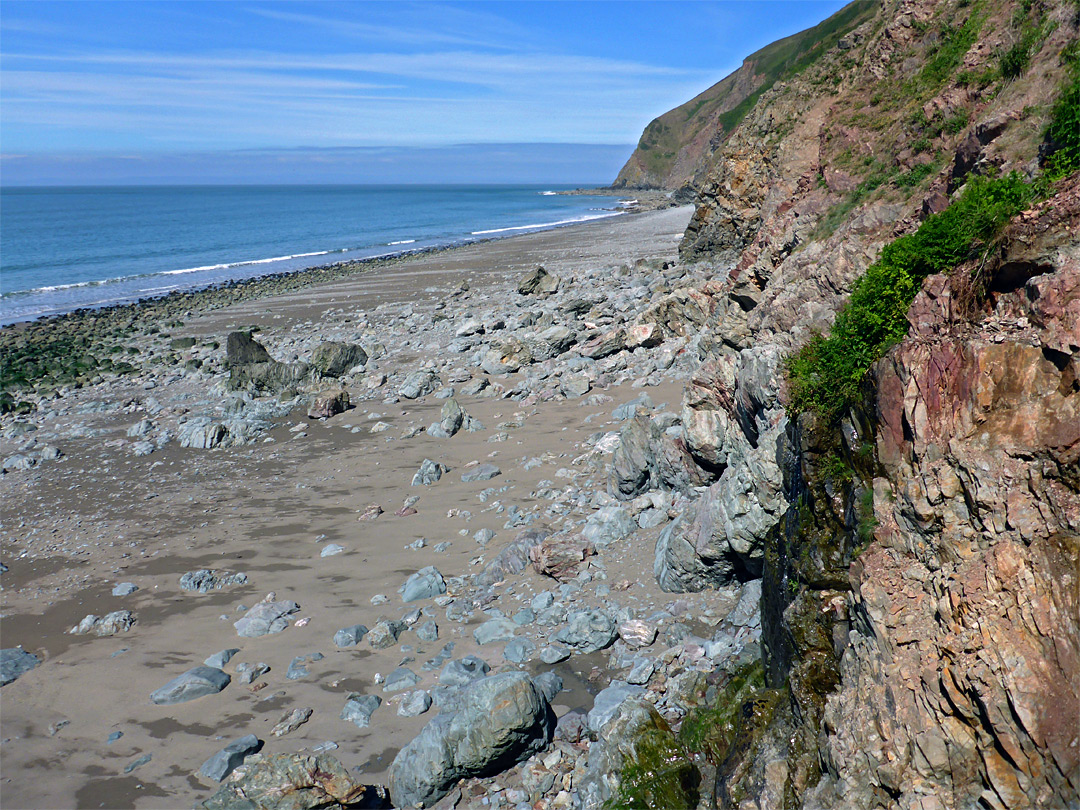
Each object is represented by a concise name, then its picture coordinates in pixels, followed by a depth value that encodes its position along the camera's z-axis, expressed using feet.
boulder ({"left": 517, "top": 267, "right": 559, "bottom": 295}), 93.15
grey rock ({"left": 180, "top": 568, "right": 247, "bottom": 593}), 33.17
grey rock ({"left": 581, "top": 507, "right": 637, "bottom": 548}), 30.09
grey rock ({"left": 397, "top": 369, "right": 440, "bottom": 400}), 56.90
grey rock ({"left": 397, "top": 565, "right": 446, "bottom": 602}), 29.35
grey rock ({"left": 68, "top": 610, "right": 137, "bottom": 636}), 30.58
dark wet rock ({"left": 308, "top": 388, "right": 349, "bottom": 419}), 55.98
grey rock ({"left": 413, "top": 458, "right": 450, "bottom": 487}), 40.55
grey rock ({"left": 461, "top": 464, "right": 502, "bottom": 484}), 39.45
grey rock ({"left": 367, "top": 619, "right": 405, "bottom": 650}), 26.73
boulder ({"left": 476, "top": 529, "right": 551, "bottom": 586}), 29.81
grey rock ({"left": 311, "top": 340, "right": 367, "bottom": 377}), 66.13
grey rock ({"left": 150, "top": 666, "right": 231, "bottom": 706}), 25.23
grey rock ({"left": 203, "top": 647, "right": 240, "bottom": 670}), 26.89
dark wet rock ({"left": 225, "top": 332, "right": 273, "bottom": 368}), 74.38
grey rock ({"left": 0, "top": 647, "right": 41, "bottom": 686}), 27.86
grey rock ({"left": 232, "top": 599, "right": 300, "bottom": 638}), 28.81
